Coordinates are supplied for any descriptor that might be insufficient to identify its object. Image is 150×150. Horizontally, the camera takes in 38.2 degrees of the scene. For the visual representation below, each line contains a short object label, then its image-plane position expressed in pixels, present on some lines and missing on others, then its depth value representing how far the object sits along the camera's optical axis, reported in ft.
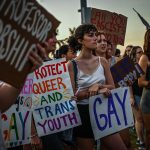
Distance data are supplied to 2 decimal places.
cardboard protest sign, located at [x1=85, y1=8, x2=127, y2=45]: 10.64
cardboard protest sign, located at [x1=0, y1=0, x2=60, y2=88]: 3.55
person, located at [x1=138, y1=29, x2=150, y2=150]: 8.47
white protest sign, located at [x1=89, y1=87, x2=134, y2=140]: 7.10
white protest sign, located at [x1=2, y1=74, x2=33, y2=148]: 6.46
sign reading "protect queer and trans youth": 7.68
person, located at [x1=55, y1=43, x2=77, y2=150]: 7.97
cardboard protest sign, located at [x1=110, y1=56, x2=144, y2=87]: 8.57
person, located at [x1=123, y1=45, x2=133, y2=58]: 18.89
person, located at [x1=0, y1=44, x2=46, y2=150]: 4.06
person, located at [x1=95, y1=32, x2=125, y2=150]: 6.90
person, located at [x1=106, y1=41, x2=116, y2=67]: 9.42
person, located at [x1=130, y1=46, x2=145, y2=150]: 11.40
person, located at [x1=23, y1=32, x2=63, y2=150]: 7.55
